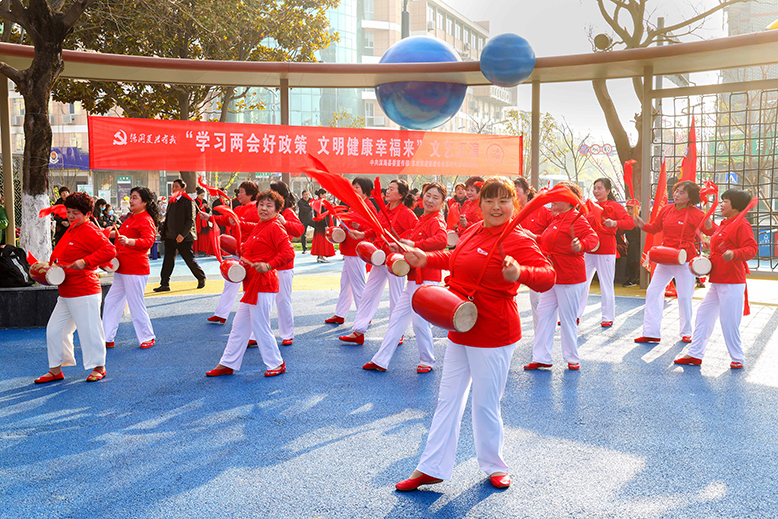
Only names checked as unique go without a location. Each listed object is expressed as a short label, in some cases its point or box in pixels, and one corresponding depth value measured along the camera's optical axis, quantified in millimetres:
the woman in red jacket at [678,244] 6973
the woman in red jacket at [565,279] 6078
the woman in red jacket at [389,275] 6801
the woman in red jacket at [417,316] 5887
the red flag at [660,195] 7883
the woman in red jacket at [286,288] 7078
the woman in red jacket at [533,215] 6668
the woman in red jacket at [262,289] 5879
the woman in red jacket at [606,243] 8039
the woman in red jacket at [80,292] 5559
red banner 9688
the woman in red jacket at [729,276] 6062
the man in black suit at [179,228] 10547
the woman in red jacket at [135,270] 6918
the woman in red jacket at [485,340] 3463
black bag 8125
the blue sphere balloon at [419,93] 9938
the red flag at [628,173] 7979
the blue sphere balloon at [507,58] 8984
